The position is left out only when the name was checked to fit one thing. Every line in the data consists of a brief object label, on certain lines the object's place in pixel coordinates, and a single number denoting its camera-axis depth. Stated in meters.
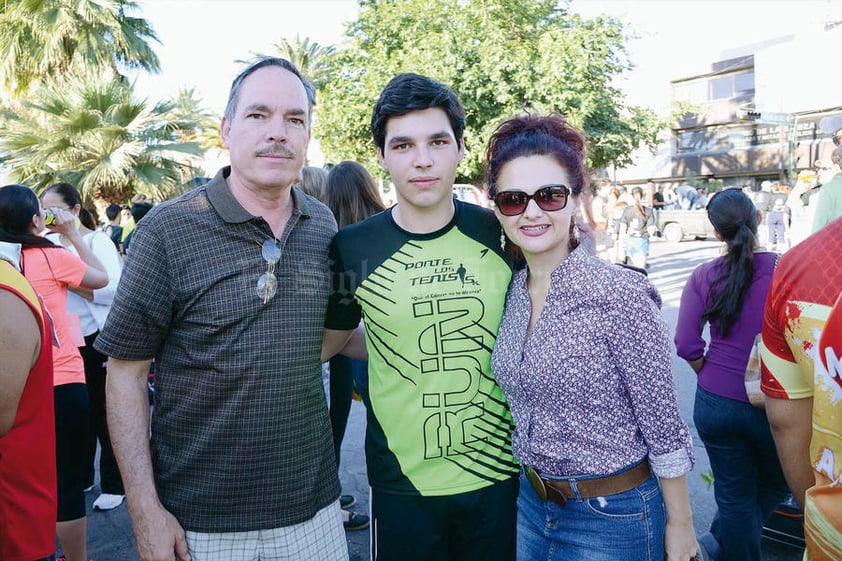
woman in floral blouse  1.73
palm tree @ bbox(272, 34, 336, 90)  34.32
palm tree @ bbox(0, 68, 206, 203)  13.20
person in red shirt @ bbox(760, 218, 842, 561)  1.26
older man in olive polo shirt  1.81
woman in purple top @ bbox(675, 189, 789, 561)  2.76
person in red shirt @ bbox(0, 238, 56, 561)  1.60
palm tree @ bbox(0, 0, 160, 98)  16.30
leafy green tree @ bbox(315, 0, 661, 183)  16.58
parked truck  21.56
